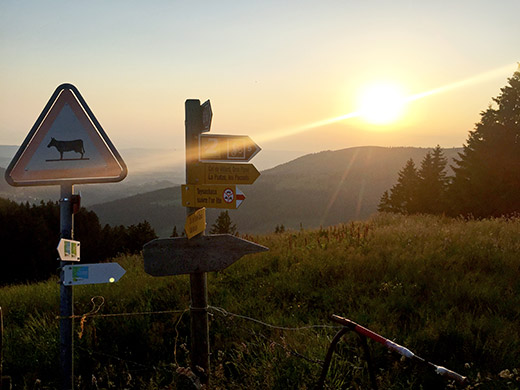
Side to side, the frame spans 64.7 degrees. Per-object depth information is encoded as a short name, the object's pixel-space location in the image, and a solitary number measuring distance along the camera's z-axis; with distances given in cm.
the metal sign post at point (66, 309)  328
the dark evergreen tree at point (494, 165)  2597
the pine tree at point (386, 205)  4581
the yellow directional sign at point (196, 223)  386
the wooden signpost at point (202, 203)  387
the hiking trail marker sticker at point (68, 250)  312
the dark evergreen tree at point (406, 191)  4181
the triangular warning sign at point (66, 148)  330
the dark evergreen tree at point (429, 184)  4022
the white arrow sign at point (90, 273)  322
